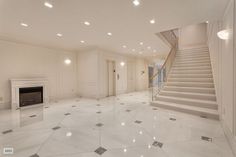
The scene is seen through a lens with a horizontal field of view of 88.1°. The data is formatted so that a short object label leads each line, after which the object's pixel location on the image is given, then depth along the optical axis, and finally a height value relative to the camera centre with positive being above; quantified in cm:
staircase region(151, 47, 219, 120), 389 -42
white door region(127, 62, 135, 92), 918 +14
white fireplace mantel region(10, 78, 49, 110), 485 -28
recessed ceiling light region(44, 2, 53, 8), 257 +159
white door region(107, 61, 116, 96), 743 +6
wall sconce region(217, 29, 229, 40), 237 +85
